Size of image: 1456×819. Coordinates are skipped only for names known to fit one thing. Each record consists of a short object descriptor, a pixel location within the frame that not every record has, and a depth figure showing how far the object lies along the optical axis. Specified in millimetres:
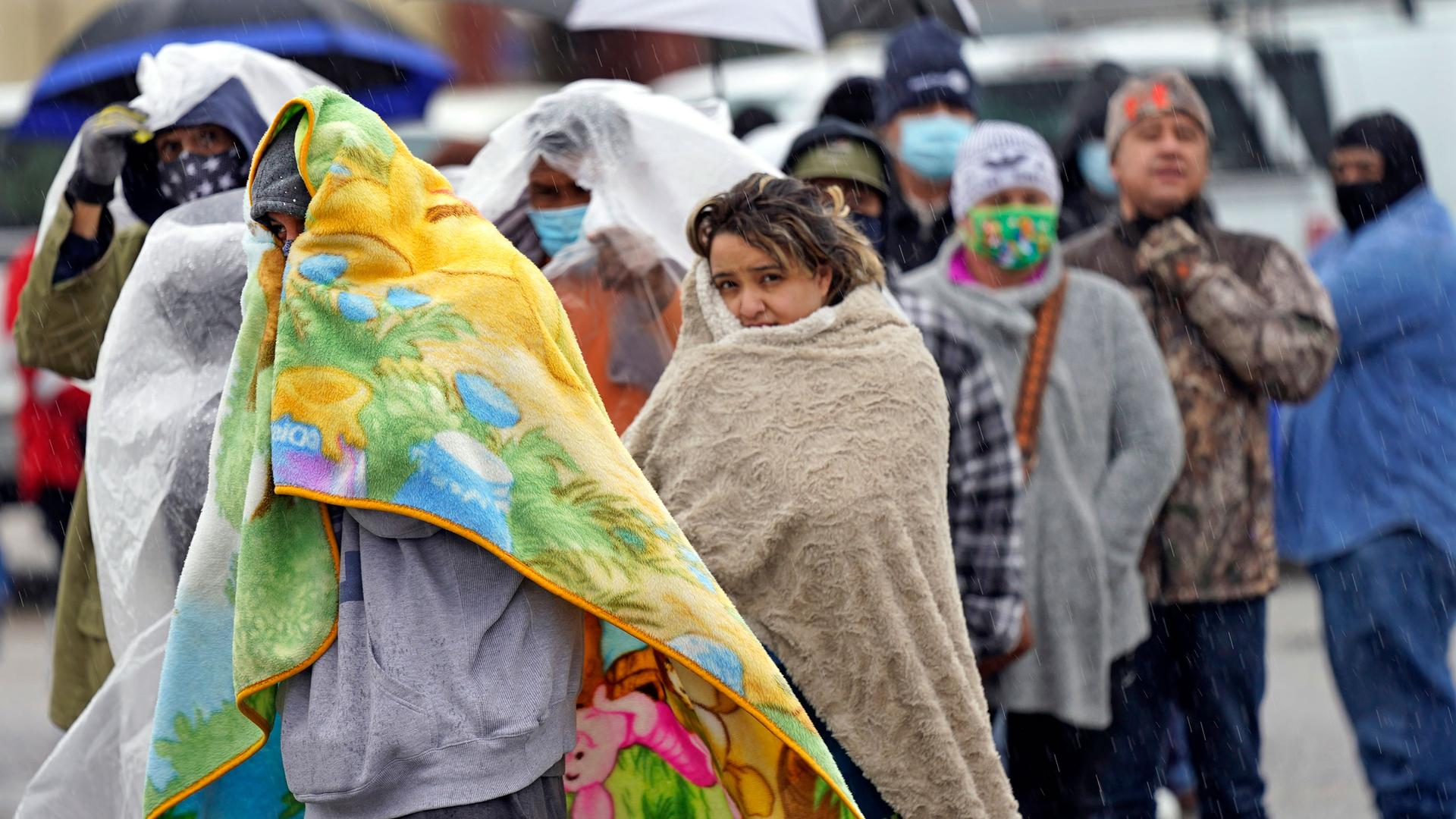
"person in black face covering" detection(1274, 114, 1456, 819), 12039
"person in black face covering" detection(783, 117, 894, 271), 11297
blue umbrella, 15836
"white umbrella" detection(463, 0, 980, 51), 14734
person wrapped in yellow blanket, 6562
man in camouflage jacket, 11391
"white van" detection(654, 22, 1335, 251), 27437
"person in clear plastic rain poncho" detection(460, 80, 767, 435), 10227
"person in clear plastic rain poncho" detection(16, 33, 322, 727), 9203
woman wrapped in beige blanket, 8297
